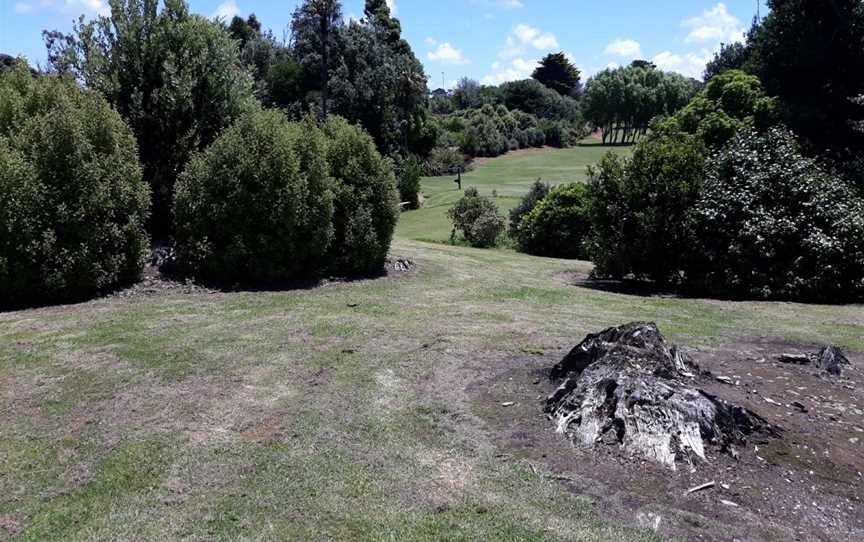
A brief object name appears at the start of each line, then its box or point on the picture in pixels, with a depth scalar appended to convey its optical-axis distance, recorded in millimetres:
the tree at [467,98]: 100275
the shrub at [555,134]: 86750
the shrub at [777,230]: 12977
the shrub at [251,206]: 12141
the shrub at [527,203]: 28156
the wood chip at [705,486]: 4742
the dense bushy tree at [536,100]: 97250
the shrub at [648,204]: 14328
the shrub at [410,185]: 43781
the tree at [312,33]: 53725
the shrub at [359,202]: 13477
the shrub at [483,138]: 75562
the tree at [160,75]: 13797
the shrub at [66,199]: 10430
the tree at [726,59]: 54306
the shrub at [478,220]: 27562
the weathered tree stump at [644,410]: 5221
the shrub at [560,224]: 24078
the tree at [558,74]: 111500
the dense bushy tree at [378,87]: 53222
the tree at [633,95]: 86188
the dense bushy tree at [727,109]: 21344
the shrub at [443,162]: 65562
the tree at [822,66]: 21109
